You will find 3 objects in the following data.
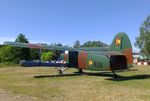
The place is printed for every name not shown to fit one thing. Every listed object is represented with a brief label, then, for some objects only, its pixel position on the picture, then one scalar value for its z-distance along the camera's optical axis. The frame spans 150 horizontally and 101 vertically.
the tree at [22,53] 36.49
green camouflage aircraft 9.72
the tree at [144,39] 32.07
